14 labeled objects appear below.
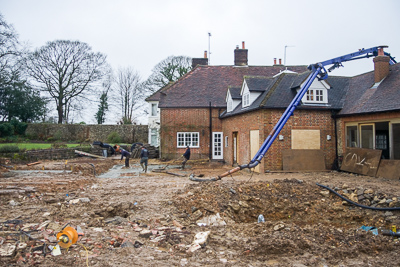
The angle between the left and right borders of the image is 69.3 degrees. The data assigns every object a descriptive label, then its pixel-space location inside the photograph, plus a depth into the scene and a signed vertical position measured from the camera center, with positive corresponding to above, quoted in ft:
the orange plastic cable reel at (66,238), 17.52 -5.81
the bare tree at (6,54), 77.07 +25.50
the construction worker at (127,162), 64.13 -4.25
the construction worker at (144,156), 55.47 -2.53
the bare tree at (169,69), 138.21 +35.28
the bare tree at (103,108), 153.48 +18.90
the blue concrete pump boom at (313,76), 42.78 +11.92
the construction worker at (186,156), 62.52 -2.85
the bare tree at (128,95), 156.76 +26.13
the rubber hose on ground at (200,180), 39.11 -5.37
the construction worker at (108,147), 93.77 -1.46
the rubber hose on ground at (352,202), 26.33 -5.98
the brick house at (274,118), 48.32 +4.81
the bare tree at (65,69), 119.14 +31.48
